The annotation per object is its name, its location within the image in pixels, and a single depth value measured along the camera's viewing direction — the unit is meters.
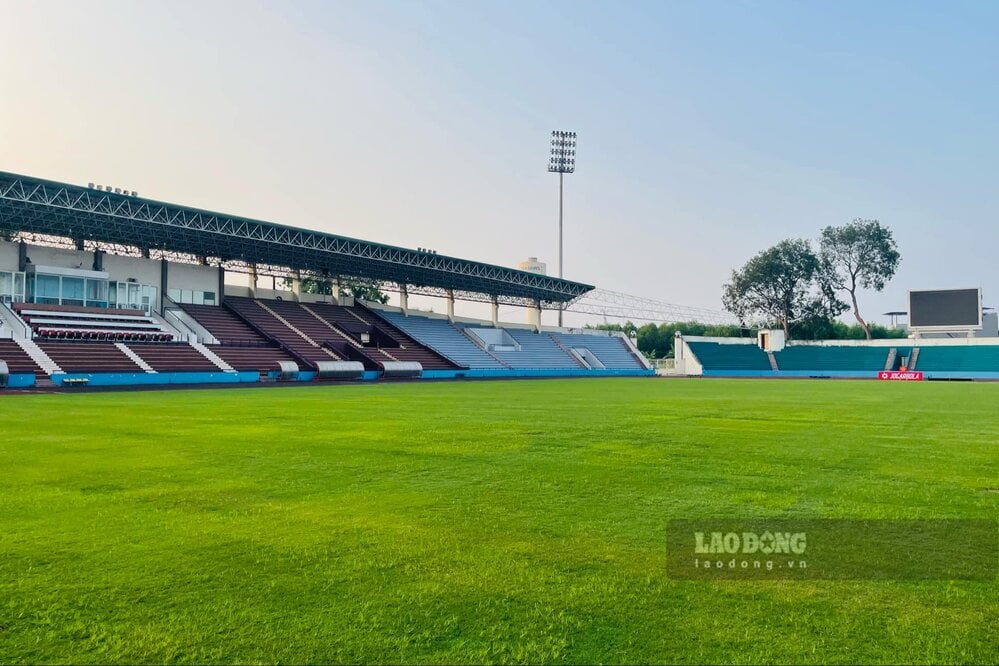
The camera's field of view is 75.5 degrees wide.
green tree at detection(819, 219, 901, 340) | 70.88
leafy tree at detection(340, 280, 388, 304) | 84.46
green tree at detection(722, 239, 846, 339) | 75.88
